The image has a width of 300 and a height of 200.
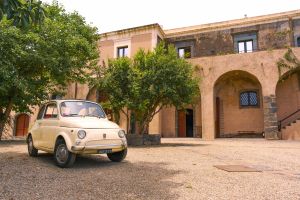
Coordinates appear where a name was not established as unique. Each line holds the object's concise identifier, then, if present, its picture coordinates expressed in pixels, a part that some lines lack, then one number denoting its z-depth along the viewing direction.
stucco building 16.86
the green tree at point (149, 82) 12.45
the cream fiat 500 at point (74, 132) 5.86
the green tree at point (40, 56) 10.90
